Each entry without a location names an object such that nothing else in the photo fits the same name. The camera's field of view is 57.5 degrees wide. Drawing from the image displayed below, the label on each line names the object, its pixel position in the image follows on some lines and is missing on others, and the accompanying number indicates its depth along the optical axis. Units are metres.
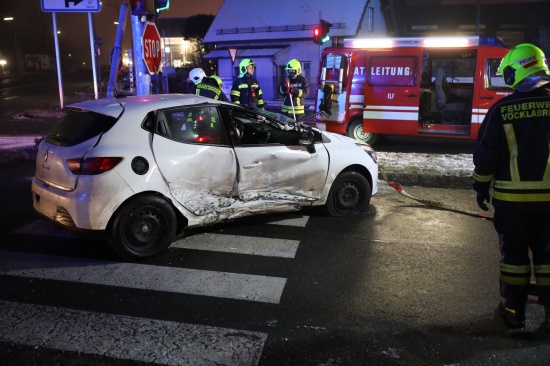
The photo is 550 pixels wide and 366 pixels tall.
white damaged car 4.74
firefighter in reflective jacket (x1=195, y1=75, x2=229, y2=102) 9.45
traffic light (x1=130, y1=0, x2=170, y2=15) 8.19
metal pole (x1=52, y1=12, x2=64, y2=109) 16.48
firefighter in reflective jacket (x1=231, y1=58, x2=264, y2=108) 10.78
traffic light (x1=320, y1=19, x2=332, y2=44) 15.32
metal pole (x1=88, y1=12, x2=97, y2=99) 16.09
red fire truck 11.18
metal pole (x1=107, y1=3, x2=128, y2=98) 12.45
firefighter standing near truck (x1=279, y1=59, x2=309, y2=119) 11.41
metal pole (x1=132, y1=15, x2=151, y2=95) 8.33
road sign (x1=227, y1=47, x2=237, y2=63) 17.53
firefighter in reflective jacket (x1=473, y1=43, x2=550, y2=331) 3.38
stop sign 8.34
